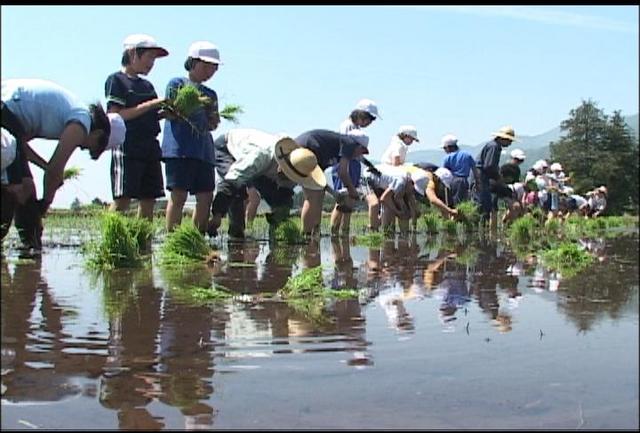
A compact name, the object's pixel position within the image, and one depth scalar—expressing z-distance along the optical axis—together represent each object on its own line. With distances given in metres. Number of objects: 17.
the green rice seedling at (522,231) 10.38
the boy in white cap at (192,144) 7.14
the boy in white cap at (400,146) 12.41
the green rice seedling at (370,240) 9.10
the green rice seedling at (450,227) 12.29
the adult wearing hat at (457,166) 13.44
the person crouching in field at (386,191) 11.78
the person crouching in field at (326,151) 9.05
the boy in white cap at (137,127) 6.30
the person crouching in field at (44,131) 4.03
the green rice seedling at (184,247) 5.79
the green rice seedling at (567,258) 6.40
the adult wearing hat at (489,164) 12.72
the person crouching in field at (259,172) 8.31
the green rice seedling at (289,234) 8.50
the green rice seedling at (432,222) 13.02
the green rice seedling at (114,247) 5.27
